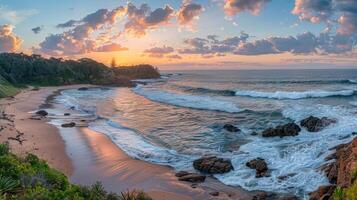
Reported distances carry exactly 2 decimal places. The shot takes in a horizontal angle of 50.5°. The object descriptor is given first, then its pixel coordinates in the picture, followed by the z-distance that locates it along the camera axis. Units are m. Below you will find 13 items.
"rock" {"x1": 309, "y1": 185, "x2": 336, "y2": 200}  11.98
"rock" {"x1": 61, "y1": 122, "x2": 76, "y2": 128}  27.66
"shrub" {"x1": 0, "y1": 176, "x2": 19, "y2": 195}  8.99
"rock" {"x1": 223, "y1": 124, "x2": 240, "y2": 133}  26.19
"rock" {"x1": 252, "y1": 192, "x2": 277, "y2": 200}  13.44
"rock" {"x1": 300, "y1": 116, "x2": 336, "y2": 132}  24.39
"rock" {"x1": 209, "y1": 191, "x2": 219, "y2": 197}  13.85
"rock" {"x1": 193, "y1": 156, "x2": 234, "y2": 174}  16.53
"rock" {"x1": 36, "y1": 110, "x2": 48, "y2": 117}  32.91
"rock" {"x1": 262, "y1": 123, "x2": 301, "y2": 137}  23.33
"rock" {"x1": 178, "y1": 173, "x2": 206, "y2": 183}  15.49
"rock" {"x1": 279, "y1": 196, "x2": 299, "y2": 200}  13.11
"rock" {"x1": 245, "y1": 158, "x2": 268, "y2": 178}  16.05
